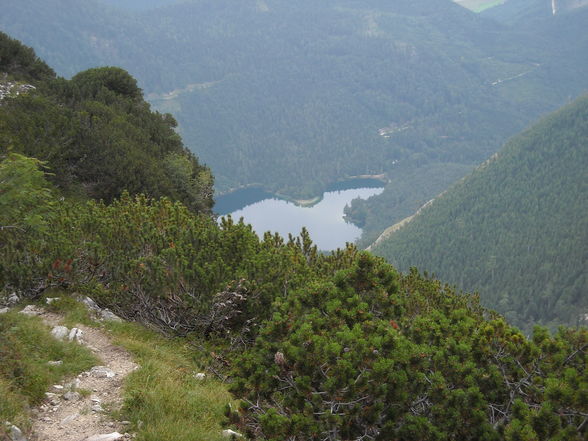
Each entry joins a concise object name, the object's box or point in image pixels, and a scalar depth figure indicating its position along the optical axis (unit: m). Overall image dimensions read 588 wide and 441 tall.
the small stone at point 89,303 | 10.73
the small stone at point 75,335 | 9.19
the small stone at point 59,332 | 9.12
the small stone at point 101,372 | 8.15
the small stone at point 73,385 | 7.54
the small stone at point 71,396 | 7.33
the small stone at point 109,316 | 10.56
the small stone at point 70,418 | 6.72
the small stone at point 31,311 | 9.96
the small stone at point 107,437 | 6.25
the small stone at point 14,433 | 6.00
